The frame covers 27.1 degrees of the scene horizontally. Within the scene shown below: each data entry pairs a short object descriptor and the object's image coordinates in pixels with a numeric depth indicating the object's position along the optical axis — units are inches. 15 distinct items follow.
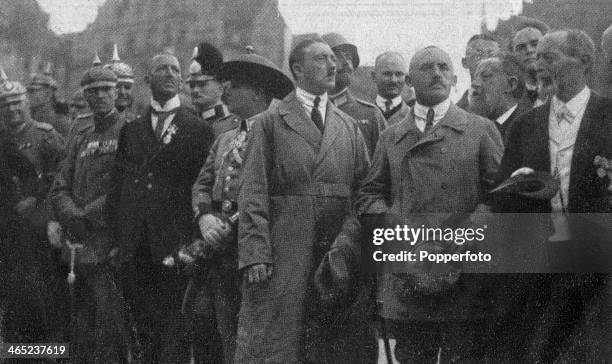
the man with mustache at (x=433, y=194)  217.5
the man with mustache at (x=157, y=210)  239.1
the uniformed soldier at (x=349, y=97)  236.1
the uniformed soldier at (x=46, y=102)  251.9
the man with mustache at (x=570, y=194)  220.2
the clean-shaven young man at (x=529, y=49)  231.1
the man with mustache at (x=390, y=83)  238.7
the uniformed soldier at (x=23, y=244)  253.3
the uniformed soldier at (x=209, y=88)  242.8
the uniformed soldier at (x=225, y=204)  230.7
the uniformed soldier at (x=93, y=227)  245.6
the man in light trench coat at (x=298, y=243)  223.8
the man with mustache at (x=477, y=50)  235.8
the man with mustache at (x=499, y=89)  232.5
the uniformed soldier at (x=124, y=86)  246.8
